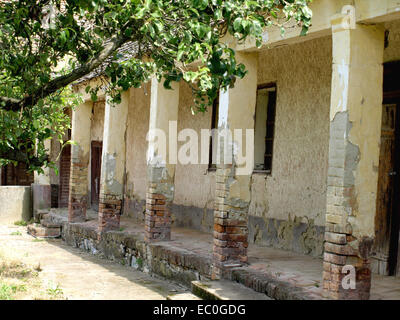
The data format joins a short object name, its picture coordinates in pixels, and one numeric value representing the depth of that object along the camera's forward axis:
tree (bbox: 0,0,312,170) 4.75
